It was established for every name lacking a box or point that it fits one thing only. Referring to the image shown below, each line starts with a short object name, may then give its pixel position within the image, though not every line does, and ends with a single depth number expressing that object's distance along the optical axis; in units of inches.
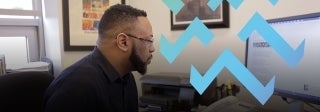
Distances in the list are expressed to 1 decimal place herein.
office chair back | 54.7
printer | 65.5
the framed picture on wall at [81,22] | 84.2
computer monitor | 47.2
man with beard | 40.0
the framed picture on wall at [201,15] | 74.7
